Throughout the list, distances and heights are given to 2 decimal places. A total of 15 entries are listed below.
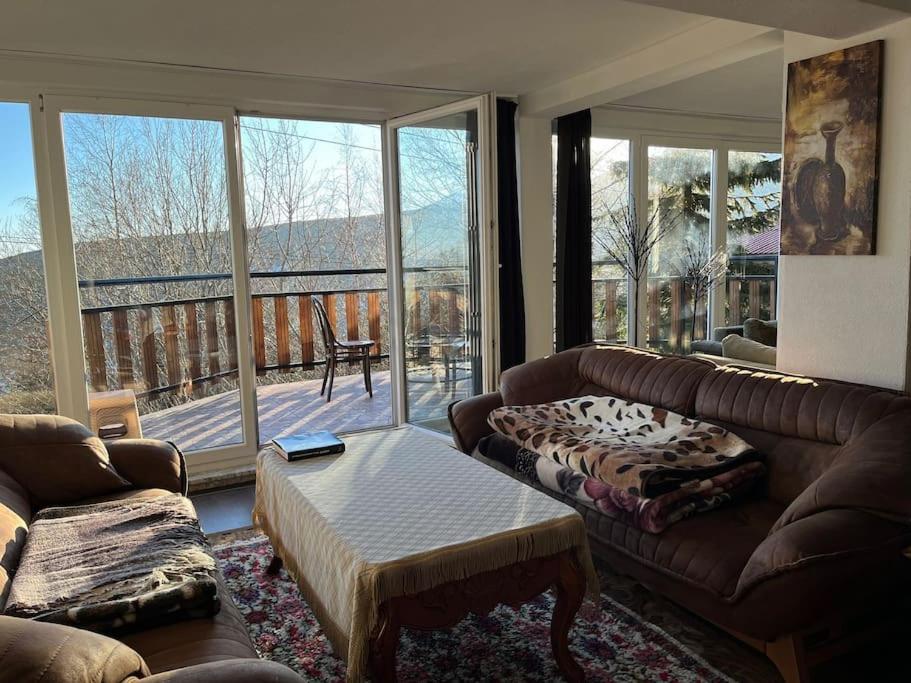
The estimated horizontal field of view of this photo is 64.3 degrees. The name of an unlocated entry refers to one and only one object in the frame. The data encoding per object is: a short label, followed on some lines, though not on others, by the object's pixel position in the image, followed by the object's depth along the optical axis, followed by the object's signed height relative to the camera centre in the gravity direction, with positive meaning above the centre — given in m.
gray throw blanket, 1.77 -0.81
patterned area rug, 2.28 -1.29
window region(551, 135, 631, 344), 5.62 +0.20
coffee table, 1.95 -0.83
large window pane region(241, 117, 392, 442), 6.21 +0.08
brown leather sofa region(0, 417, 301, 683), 1.11 -0.73
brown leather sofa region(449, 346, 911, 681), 2.04 -0.87
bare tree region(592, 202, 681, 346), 5.71 +0.13
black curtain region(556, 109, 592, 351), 5.21 +0.18
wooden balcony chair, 6.33 -0.73
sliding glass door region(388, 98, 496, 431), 4.57 +0.01
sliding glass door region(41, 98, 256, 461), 3.93 +0.02
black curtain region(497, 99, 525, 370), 4.87 +0.09
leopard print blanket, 2.64 -0.77
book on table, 2.91 -0.73
